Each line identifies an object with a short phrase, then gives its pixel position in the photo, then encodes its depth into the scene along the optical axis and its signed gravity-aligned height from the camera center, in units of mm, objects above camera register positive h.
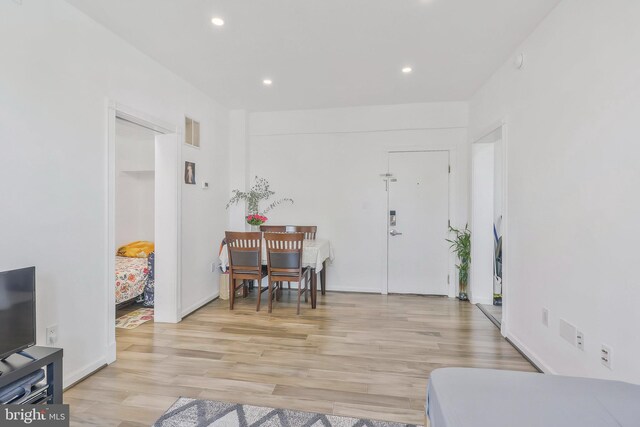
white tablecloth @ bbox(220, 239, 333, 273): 3783 -539
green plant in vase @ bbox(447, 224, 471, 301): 4078 -550
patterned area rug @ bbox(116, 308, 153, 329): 3250 -1194
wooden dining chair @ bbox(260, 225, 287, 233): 4535 -250
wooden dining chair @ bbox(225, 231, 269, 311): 3664 -557
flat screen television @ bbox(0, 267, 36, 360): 1500 -503
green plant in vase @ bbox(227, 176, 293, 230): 4199 +173
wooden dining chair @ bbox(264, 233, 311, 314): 3582 -548
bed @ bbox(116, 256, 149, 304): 3516 -806
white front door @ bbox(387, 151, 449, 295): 4375 -162
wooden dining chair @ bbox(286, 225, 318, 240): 4453 -273
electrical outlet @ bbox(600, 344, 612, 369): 1705 -798
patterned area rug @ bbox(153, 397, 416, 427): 1754 -1202
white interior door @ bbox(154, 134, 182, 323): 3352 -230
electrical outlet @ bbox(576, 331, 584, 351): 1925 -801
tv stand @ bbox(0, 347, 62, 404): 1435 -736
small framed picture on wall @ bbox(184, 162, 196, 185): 3531 +440
